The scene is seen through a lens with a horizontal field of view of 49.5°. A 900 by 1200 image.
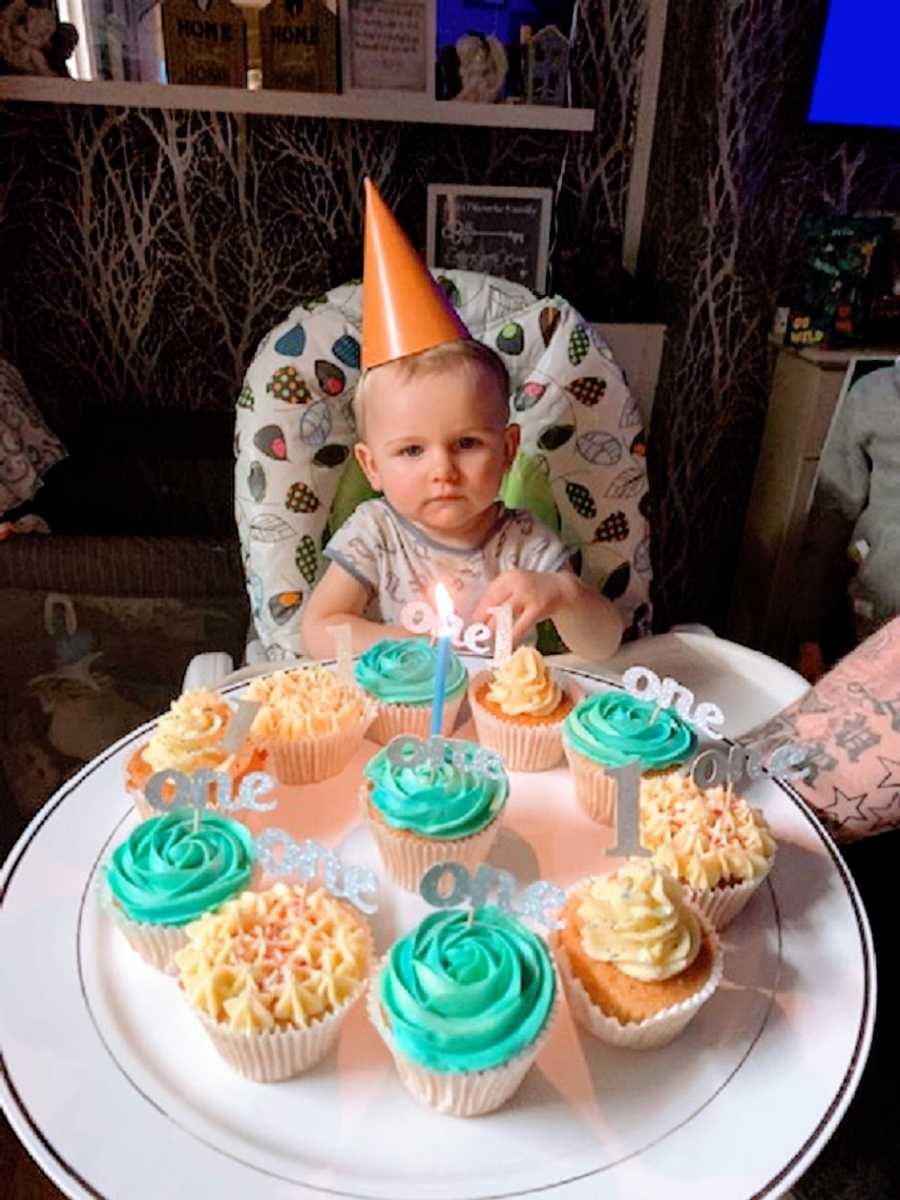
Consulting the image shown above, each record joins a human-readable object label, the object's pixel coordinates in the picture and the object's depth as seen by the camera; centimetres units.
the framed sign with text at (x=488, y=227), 247
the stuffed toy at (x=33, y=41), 215
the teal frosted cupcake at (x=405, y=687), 109
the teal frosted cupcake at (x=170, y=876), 77
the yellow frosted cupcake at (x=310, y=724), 101
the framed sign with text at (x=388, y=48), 223
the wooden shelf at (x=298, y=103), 217
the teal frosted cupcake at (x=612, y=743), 98
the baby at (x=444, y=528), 121
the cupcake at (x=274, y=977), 69
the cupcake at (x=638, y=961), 74
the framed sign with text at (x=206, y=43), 217
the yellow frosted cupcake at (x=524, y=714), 106
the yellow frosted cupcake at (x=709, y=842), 84
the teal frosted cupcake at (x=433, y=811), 88
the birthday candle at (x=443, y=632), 90
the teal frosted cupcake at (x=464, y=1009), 67
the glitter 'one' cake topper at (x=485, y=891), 72
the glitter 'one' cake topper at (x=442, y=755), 92
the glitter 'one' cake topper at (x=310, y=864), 76
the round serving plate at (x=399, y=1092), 65
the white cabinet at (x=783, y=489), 234
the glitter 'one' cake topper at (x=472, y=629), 112
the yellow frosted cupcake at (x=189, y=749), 94
